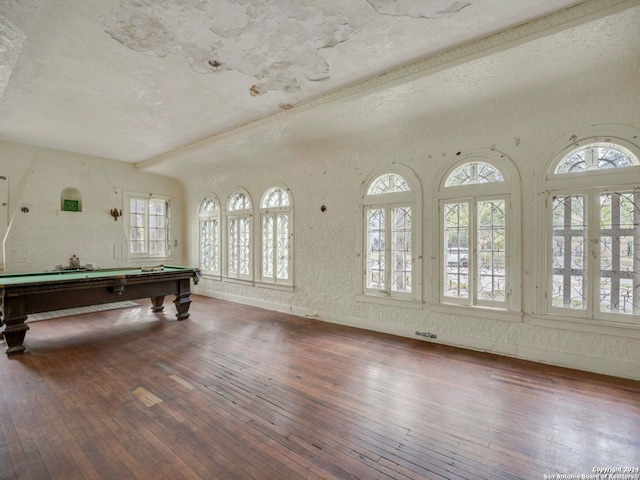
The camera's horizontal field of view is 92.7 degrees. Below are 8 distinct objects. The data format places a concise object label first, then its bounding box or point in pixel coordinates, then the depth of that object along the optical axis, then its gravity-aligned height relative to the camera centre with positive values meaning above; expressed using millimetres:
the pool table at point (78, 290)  3551 -658
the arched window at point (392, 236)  4180 +68
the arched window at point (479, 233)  3535 +81
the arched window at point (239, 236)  6391 +104
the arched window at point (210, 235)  7113 +141
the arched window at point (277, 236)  5652 +93
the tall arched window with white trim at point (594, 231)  2969 +86
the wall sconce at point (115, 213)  6605 +616
